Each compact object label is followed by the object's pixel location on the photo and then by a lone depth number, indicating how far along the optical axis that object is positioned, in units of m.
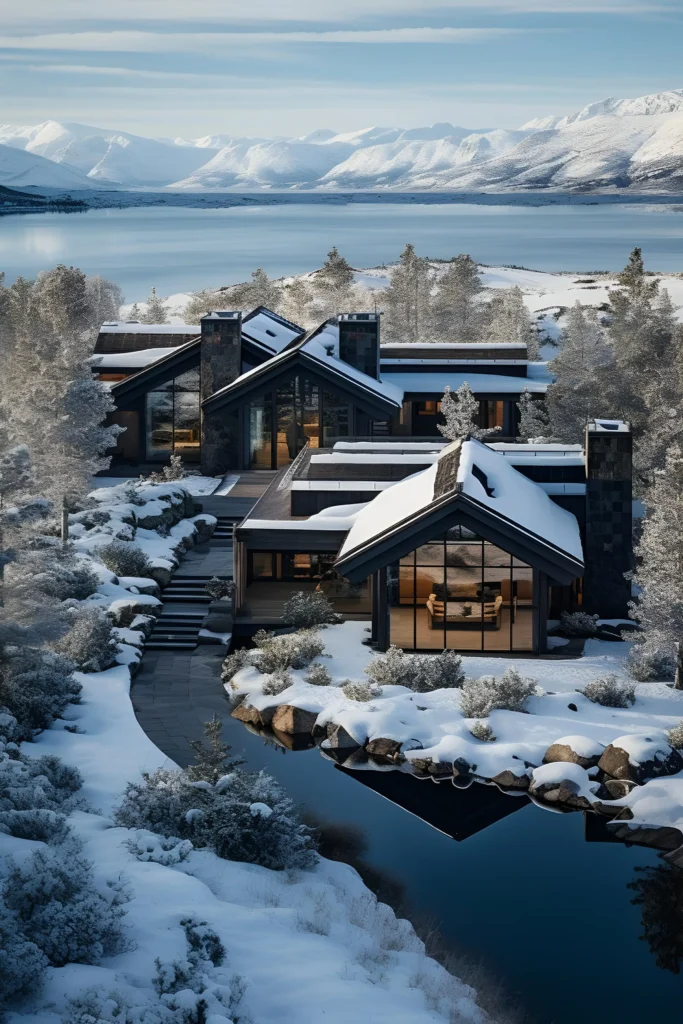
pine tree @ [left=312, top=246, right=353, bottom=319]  106.00
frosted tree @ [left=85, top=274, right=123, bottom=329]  103.12
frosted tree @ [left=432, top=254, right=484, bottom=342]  93.31
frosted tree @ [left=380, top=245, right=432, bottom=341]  94.06
